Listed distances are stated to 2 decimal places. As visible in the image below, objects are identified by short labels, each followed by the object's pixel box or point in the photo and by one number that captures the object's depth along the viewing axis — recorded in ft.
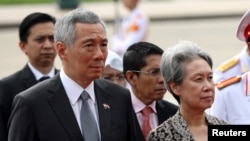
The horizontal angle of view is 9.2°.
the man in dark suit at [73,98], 24.88
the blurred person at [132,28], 61.79
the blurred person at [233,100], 29.32
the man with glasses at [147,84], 30.69
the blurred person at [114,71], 34.37
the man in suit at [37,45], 35.35
